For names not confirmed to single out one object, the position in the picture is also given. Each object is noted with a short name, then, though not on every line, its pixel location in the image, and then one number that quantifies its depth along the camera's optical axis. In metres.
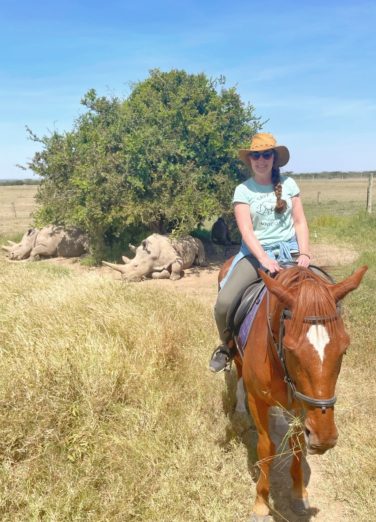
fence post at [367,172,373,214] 19.44
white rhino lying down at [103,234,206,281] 10.80
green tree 11.32
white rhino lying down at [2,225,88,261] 13.95
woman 3.75
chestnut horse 2.26
